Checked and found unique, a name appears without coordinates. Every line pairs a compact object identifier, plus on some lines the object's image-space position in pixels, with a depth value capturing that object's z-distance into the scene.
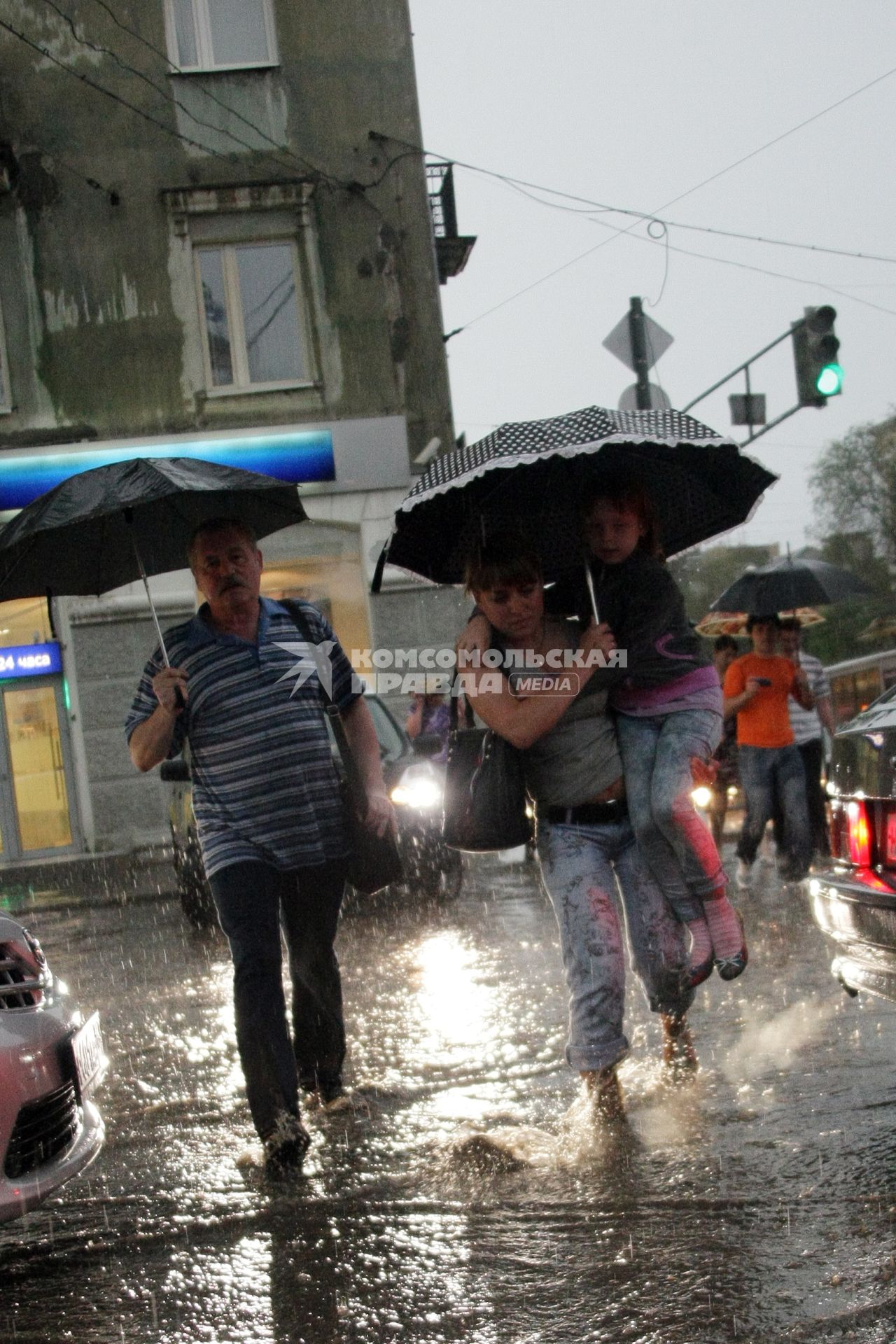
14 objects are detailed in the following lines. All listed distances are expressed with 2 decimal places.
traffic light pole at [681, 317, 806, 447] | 15.95
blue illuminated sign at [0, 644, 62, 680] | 18.61
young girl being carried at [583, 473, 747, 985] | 4.43
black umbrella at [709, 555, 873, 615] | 10.12
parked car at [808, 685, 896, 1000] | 4.03
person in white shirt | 9.89
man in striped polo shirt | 4.45
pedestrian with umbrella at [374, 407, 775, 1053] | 4.40
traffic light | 14.46
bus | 14.34
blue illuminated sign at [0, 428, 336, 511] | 18.17
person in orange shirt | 9.61
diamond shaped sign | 14.80
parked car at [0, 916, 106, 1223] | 3.48
